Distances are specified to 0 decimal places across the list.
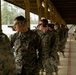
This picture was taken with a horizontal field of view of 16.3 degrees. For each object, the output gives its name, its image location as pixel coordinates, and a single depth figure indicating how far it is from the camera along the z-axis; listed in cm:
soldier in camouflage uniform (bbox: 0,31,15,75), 216
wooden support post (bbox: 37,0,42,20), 876
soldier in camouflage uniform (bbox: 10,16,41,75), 367
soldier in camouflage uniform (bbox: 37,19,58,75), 573
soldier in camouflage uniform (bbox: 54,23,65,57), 1108
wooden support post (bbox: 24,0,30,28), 635
